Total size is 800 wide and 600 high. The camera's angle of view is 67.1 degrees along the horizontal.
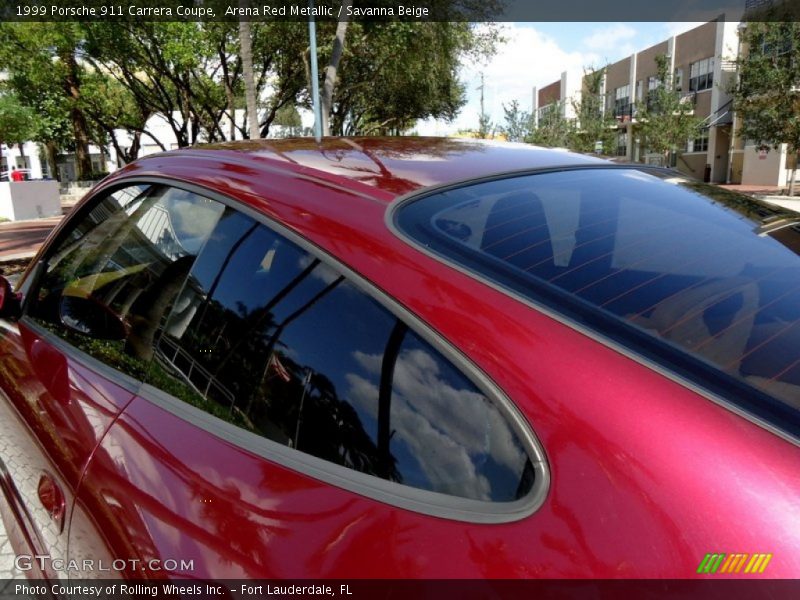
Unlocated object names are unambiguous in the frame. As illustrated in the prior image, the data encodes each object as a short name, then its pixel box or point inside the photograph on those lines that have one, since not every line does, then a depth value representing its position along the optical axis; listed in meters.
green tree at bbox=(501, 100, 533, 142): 32.97
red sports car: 0.87
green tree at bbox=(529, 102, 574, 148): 32.47
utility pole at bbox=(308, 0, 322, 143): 14.65
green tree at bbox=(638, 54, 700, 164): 34.72
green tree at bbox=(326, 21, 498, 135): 18.14
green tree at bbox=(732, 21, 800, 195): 25.38
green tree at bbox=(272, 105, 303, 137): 48.41
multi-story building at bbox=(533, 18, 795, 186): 40.16
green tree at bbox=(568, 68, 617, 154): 33.50
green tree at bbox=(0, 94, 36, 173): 21.36
